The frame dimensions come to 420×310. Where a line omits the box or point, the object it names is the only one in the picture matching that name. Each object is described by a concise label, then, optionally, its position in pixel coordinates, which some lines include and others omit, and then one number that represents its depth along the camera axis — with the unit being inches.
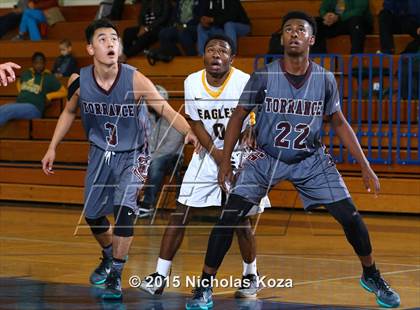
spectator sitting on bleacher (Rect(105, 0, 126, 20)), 666.2
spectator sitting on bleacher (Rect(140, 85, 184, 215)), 483.8
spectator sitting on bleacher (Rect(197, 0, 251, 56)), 565.9
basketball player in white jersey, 274.2
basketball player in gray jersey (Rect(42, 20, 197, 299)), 274.1
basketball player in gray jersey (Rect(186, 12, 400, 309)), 251.1
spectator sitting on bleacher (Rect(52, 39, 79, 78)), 612.8
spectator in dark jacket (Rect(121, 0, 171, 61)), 597.9
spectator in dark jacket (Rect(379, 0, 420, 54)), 522.3
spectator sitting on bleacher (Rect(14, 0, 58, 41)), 685.0
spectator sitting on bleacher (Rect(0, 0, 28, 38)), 709.3
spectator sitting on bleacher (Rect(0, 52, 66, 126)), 586.2
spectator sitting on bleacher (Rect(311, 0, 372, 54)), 535.4
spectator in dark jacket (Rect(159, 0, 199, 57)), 583.5
